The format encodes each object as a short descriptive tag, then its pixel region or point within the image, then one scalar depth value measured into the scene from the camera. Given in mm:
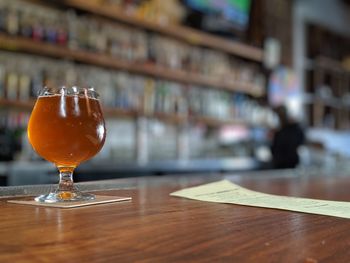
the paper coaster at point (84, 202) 589
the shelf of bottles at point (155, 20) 3091
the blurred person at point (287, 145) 3742
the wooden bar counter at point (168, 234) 341
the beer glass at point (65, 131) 638
